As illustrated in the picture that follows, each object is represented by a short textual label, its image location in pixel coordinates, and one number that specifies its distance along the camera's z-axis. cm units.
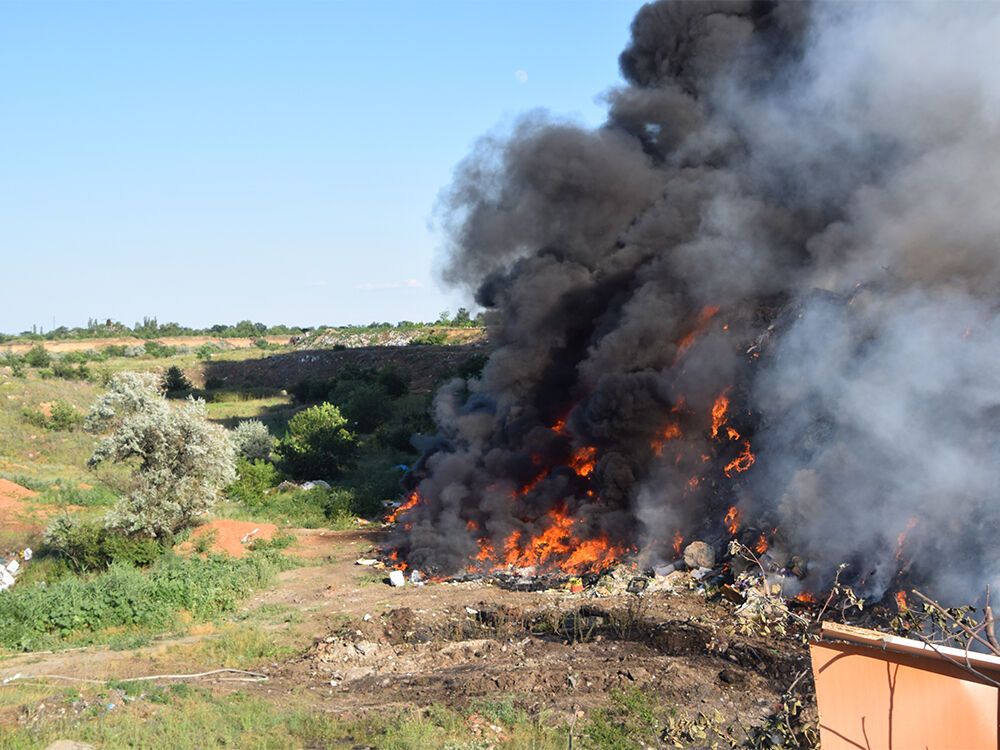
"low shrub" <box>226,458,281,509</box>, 2452
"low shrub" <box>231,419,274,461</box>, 2883
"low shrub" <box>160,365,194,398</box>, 5225
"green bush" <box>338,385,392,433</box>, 3631
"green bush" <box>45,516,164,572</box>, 1744
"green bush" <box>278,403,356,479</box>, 2697
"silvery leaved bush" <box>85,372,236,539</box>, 1853
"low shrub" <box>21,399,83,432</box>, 3509
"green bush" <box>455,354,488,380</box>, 3595
